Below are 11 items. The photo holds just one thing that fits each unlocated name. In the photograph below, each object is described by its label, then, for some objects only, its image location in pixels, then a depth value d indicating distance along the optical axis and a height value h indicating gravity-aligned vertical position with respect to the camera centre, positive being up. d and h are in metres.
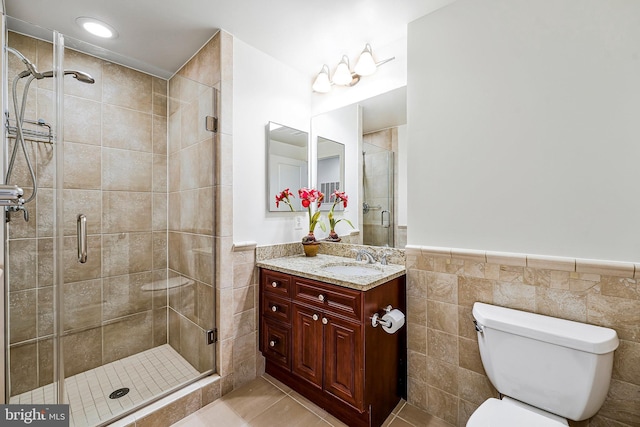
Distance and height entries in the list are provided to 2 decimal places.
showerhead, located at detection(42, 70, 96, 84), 1.45 +0.82
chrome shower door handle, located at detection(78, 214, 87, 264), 1.57 -0.13
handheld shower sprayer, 1.37 +0.55
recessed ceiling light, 1.62 +1.20
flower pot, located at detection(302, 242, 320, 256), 2.11 -0.26
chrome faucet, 1.85 -0.30
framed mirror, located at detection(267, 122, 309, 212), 2.06 +0.44
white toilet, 1.02 -0.64
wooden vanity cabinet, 1.38 -0.77
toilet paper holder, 1.38 -0.56
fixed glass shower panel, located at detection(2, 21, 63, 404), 1.38 -0.04
